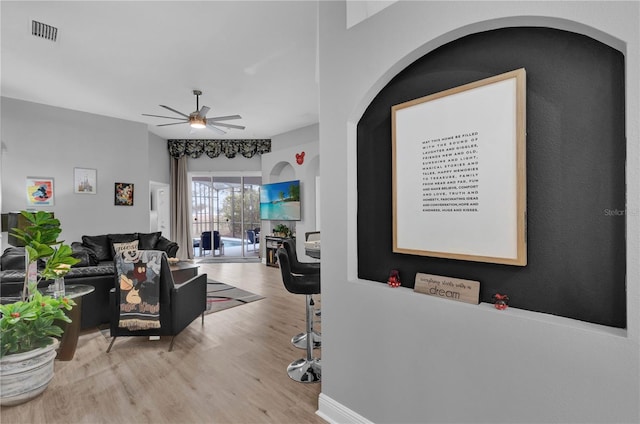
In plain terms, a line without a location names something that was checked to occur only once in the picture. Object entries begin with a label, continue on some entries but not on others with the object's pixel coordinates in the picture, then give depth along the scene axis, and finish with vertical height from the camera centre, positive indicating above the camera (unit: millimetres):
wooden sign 1389 -363
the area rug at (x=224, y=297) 4211 -1275
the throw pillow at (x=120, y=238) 5564 -496
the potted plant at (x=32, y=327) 2055 -775
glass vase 2584 -633
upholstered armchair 2820 -778
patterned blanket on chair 2816 -690
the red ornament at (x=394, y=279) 1660 -367
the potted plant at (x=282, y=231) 7254 -492
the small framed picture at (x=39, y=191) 5339 +334
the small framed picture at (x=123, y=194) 6395 +329
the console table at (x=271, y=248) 7211 -891
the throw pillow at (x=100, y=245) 5363 -596
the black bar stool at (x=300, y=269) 2754 -533
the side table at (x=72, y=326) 2744 -1024
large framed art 1257 +160
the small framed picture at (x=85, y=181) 5879 +561
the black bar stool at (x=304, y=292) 2477 -656
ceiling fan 4535 +1312
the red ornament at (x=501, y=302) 1285 -379
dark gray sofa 2816 -673
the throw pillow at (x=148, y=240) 5758 -550
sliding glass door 8625 +48
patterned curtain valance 8117 +1600
